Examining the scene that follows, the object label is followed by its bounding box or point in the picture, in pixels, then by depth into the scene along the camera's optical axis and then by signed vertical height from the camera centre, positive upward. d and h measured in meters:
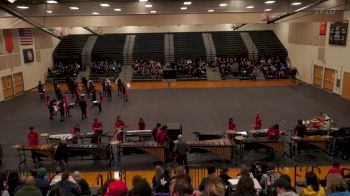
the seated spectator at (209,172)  6.61 -2.74
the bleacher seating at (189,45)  36.00 +0.10
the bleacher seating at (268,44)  34.55 +0.06
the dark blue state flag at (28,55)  27.23 -0.46
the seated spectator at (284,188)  5.34 -2.26
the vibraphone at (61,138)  13.11 -3.43
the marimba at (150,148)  11.84 -3.52
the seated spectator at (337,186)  4.90 -2.08
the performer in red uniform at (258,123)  14.24 -3.25
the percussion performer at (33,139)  12.58 -3.31
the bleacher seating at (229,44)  36.02 +0.14
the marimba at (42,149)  12.12 -3.54
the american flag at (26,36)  26.63 +1.05
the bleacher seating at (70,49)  34.12 -0.06
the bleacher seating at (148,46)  36.22 +0.10
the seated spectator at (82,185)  7.71 -3.08
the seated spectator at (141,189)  5.45 -2.27
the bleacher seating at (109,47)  35.94 +0.06
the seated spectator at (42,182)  7.37 -2.86
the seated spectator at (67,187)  6.61 -2.69
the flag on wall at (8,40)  24.24 +0.70
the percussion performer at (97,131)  13.12 -3.26
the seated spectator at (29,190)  5.89 -2.44
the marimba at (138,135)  13.92 -3.56
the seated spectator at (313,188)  5.82 -2.47
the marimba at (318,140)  12.20 -3.45
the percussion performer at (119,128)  13.58 -3.28
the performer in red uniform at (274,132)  12.51 -3.20
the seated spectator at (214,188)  4.95 -2.09
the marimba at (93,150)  11.88 -3.57
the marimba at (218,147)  11.87 -3.52
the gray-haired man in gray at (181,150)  11.13 -3.39
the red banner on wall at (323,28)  25.22 +1.15
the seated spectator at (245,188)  5.15 -2.16
